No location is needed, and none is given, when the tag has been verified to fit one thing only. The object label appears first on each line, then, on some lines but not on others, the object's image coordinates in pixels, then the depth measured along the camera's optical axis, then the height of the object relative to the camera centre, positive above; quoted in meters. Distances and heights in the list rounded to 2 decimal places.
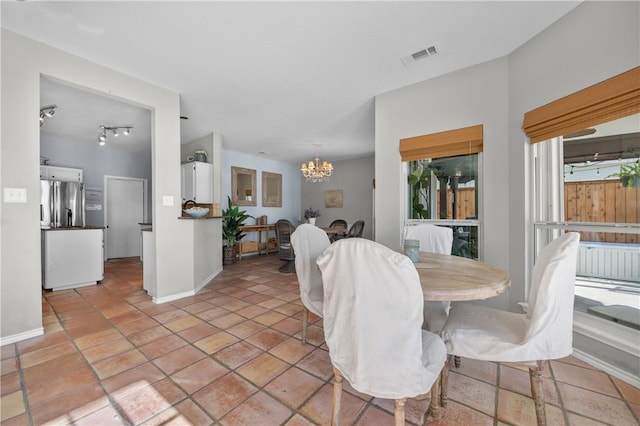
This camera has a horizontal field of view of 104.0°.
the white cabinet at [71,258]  3.27 -0.63
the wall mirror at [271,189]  6.81 +0.61
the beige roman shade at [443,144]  2.56 +0.72
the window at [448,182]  2.66 +0.34
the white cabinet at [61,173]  4.57 +0.73
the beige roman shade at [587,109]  1.52 +0.71
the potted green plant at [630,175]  1.63 +0.24
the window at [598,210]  1.69 +0.00
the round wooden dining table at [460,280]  1.18 -0.37
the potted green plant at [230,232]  5.09 -0.42
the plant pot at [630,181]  1.63 +0.19
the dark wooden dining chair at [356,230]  5.02 -0.39
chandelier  5.41 +0.91
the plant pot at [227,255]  5.15 -0.92
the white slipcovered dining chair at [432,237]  2.32 -0.25
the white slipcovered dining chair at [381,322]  0.96 -0.45
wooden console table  5.88 -0.80
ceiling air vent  2.29 +1.48
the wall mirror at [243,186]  6.07 +0.62
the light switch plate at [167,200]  2.91 +0.13
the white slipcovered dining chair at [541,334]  1.16 -0.62
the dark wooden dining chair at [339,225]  5.79 -0.35
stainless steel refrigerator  4.25 +0.14
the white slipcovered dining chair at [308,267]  1.88 -0.43
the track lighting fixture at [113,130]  4.08 +1.41
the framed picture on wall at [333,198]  7.07 +0.37
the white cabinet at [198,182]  4.41 +0.53
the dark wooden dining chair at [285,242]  4.85 -0.61
